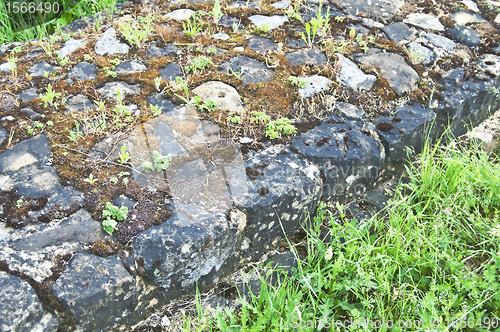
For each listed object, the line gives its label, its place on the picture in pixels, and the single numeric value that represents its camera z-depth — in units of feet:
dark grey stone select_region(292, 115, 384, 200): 8.55
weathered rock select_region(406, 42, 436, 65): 11.38
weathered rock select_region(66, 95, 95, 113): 9.06
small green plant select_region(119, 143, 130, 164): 7.80
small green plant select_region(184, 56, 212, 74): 10.25
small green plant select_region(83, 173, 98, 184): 7.47
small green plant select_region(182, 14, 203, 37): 11.51
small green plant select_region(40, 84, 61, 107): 9.03
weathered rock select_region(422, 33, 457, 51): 12.04
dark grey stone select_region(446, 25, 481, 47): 12.35
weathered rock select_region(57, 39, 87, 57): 10.94
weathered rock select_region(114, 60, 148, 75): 10.23
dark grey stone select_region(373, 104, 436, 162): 9.50
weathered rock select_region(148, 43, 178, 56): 10.99
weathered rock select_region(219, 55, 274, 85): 10.24
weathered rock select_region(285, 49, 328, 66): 10.87
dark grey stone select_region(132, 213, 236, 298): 6.64
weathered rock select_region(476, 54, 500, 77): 11.50
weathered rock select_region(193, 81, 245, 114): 9.32
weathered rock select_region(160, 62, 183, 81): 10.11
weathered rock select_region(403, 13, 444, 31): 12.83
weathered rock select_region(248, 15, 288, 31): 12.35
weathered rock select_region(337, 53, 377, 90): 10.38
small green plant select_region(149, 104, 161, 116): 8.94
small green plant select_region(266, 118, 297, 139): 8.71
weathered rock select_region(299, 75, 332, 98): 9.95
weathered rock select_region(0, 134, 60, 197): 7.29
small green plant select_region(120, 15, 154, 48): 11.03
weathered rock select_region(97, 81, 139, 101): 9.45
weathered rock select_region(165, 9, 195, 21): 12.47
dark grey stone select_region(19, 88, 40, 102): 9.36
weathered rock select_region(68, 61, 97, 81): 10.00
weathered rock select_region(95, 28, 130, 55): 10.96
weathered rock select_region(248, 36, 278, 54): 11.31
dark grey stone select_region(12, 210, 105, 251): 6.39
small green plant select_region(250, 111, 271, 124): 8.95
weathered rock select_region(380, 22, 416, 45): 12.23
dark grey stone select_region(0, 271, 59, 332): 5.48
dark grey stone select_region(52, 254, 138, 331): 5.91
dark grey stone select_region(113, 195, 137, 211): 7.17
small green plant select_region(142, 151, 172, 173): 7.75
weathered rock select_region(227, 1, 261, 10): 13.15
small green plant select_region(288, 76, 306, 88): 10.01
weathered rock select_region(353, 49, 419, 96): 10.57
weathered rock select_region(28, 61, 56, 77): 10.20
